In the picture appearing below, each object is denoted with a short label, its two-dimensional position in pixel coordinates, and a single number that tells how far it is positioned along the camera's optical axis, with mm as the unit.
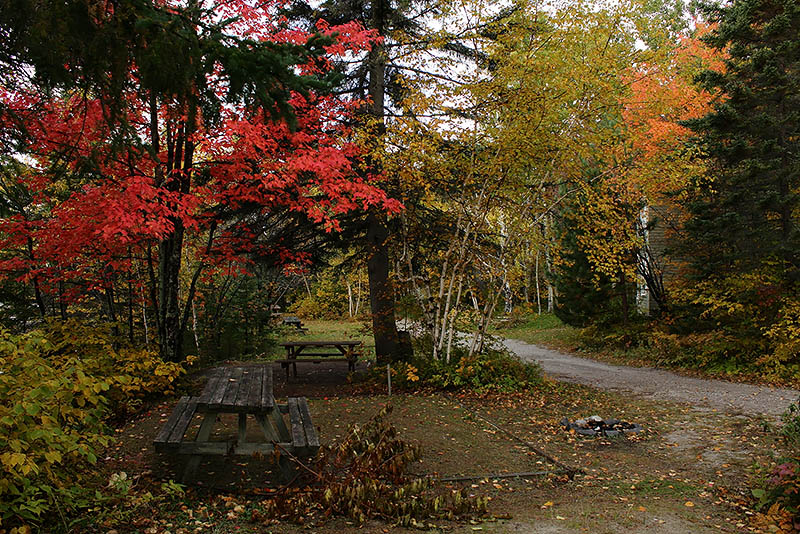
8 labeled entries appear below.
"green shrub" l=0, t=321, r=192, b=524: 2807
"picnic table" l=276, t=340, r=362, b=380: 10141
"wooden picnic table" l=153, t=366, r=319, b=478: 4023
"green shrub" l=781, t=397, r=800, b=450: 5140
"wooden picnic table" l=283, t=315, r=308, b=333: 21161
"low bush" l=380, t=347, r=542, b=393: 8852
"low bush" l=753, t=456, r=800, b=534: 3684
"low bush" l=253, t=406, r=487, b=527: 3707
